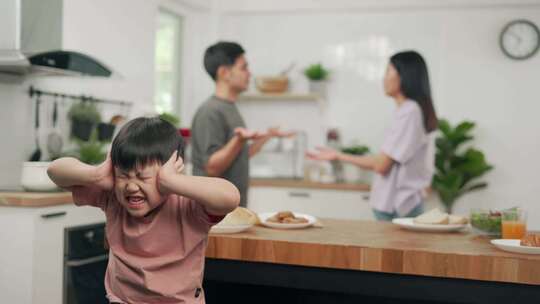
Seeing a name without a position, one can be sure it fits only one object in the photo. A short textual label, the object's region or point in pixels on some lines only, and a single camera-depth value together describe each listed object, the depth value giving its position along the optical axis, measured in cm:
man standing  264
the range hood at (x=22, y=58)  300
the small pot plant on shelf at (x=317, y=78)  495
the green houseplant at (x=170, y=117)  397
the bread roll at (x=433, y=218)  226
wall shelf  494
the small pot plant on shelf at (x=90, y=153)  338
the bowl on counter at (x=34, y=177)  299
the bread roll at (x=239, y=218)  205
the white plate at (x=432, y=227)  223
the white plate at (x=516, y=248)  177
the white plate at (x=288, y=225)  220
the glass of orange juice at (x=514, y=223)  208
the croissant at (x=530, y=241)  182
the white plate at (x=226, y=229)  203
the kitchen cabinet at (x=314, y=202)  446
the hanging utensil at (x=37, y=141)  340
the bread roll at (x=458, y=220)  226
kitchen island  175
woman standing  282
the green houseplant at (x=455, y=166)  457
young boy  137
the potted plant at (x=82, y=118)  364
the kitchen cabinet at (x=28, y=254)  280
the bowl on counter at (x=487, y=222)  218
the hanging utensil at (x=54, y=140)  349
